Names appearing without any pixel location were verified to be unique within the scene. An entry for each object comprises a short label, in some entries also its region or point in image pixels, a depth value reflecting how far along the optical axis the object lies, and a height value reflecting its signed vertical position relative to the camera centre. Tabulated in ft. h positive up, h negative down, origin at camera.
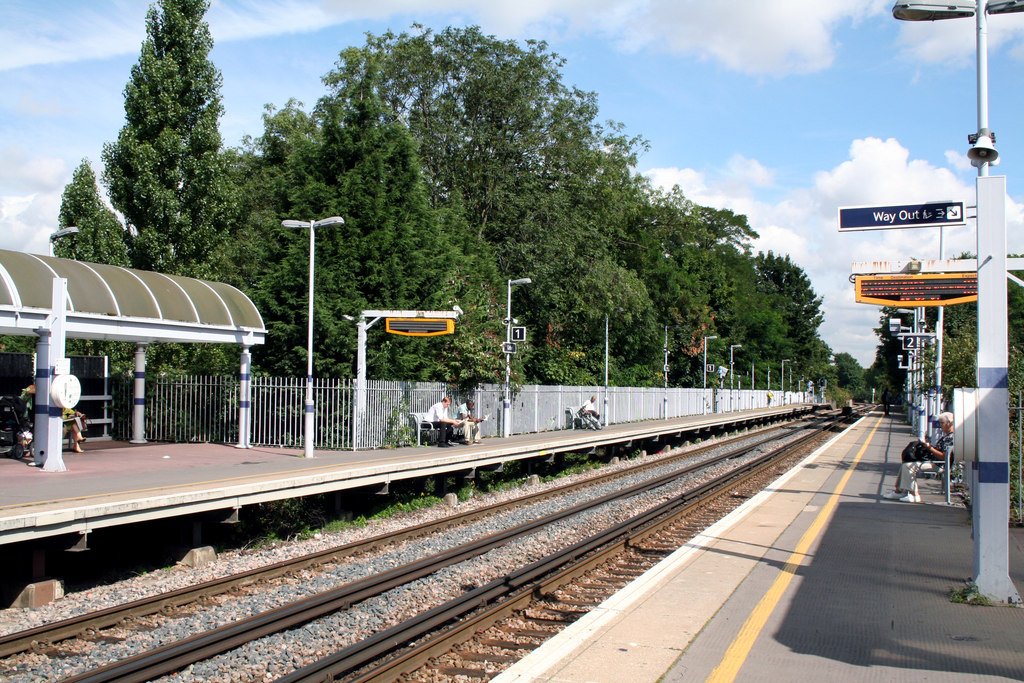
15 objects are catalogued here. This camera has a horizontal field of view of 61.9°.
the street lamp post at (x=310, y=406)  57.75 -3.04
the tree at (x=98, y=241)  104.78 +14.57
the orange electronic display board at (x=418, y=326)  66.08 +2.82
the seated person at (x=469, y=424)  71.10 -5.14
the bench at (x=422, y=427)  69.92 -5.30
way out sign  27.71 +5.02
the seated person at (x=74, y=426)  56.18 -4.41
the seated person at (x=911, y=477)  49.00 -6.39
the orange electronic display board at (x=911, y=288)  48.34 +4.58
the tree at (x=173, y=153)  107.45 +26.25
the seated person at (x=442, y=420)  69.97 -4.72
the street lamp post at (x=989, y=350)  25.46 +0.55
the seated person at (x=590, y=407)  103.74 -5.33
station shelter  44.14 +2.82
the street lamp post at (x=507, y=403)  84.23 -3.96
